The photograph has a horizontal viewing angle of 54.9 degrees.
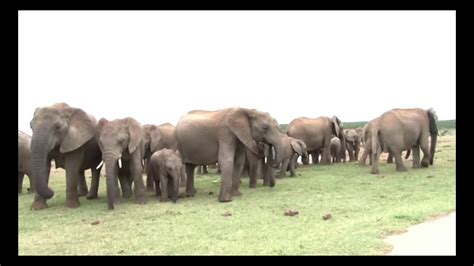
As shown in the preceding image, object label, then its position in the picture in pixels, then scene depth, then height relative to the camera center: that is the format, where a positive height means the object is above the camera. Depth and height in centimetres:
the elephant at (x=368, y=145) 2192 -71
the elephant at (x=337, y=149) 2816 -115
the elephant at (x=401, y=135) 1803 -18
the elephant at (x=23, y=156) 1619 -86
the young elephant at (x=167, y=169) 1238 -102
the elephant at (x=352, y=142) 2919 -74
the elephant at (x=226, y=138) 1324 -20
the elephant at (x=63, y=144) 1118 -32
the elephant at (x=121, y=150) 1143 -47
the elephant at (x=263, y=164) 1420 -110
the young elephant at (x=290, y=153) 1790 -89
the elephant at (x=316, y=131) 2545 -1
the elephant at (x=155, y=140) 1585 -30
